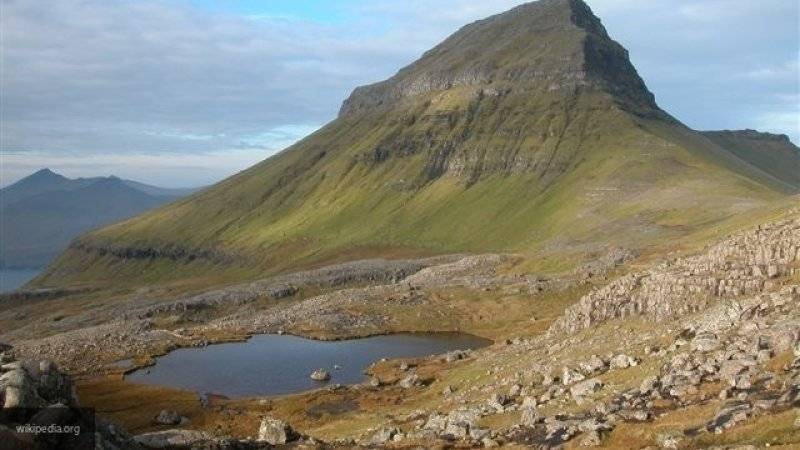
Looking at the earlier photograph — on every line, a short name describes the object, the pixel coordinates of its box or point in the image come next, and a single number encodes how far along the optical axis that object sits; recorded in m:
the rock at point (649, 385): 39.16
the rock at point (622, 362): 46.00
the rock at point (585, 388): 43.44
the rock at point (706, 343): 41.12
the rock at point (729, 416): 30.22
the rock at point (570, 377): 47.03
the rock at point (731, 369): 36.20
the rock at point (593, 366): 47.78
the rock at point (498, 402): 47.46
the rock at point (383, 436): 47.31
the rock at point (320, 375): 91.31
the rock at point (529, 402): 44.86
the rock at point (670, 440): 29.83
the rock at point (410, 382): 76.69
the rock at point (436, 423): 47.00
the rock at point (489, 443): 38.41
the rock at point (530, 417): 41.00
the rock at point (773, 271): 50.94
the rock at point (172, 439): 36.38
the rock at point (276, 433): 43.31
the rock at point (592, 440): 33.41
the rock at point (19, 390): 29.31
